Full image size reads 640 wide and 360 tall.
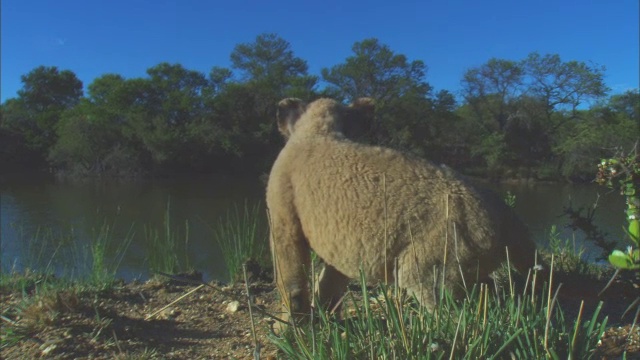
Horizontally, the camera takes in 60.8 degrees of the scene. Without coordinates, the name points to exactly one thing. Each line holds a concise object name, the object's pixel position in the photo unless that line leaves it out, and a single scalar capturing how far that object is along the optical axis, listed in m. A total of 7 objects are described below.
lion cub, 2.81
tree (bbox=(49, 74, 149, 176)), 39.88
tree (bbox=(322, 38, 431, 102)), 41.78
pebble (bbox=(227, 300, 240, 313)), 4.32
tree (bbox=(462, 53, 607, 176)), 39.19
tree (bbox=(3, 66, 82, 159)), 43.28
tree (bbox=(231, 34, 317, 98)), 54.67
